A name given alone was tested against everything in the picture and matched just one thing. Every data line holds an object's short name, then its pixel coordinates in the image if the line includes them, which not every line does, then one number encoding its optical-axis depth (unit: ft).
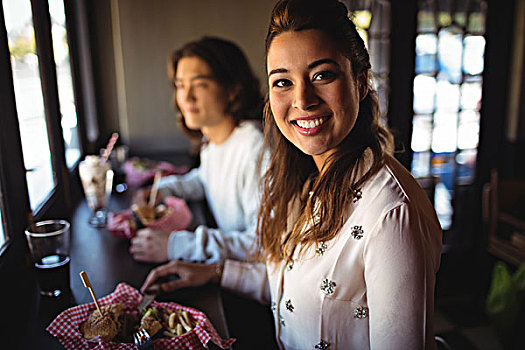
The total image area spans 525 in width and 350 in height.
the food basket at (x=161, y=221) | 5.21
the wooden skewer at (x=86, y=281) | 3.22
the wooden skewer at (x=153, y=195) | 6.06
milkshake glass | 5.83
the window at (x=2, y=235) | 4.04
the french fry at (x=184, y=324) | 3.26
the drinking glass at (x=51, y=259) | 3.82
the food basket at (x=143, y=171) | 7.89
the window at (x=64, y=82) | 6.77
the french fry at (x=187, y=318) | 3.32
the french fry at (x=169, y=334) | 3.25
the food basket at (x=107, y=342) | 3.07
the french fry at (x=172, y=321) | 3.32
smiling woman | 2.77
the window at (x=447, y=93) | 11.55
